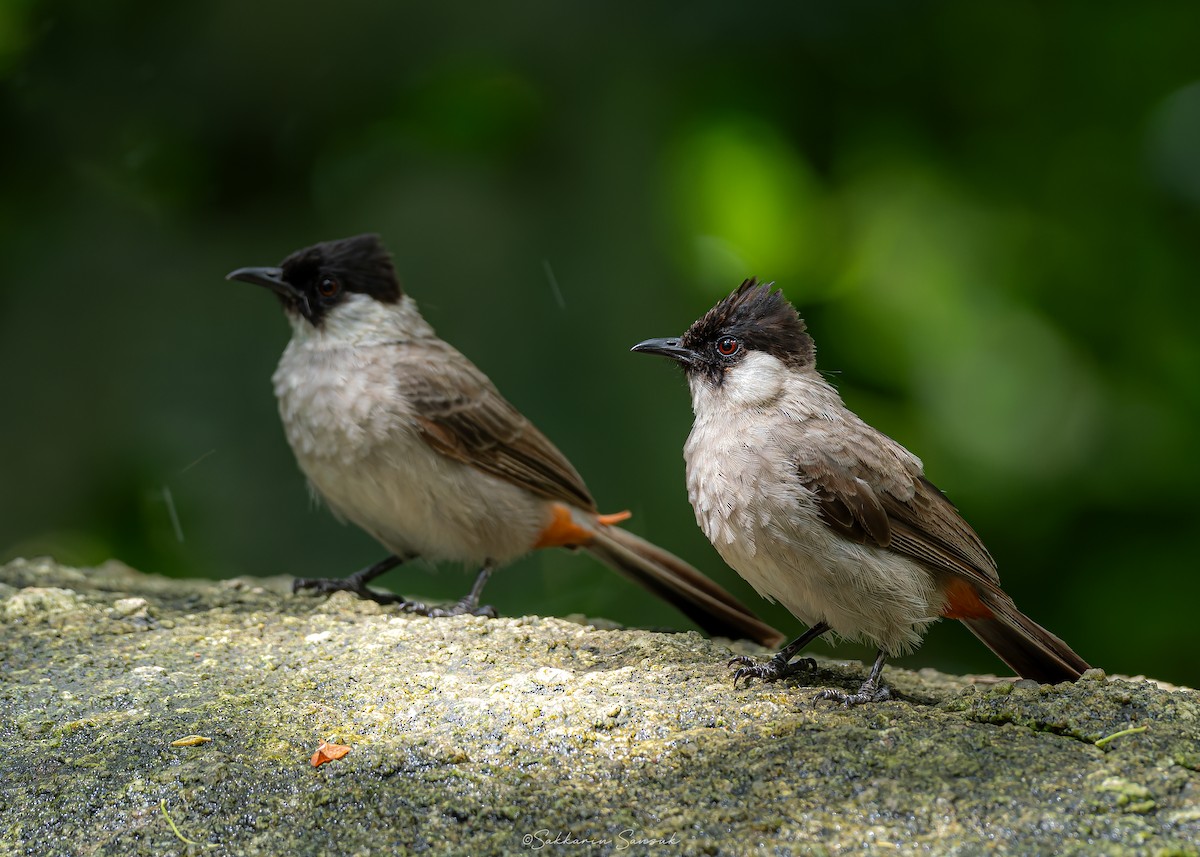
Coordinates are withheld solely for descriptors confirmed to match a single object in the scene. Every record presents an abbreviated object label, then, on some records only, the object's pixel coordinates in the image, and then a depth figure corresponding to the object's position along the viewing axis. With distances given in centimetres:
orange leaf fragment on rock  496
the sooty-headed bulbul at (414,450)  888
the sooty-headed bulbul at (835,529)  612
